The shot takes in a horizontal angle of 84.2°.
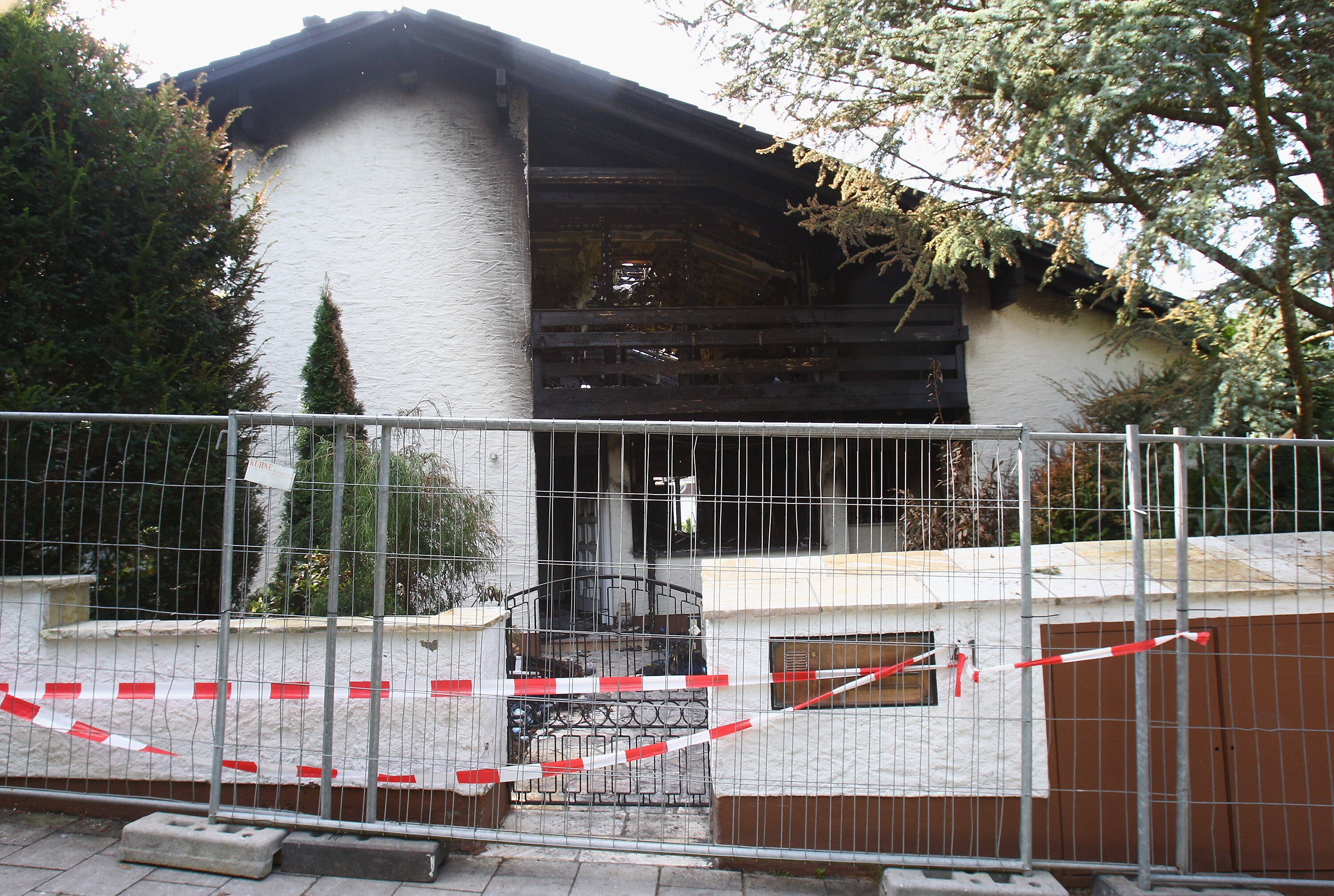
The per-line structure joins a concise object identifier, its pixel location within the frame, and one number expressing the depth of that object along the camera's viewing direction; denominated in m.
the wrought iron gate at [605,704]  3.48
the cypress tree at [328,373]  8.30
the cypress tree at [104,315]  3.93
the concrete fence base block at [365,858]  3.09
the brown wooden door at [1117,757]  3.21
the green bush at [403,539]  4.25
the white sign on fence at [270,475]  3.19
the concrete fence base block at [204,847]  3.07
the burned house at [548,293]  8.41
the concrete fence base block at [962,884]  2.92
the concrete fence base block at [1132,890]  2.99
